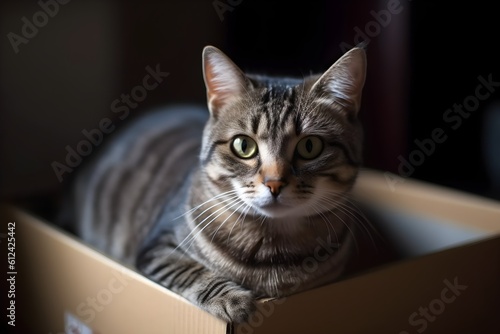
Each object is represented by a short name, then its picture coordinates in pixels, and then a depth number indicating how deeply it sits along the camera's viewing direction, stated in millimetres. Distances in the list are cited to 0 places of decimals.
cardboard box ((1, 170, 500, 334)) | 483
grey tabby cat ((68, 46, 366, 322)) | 495
